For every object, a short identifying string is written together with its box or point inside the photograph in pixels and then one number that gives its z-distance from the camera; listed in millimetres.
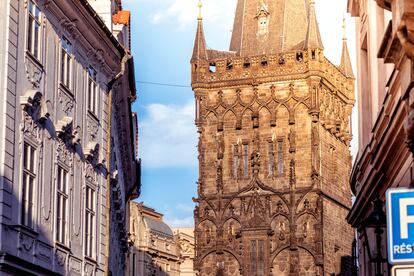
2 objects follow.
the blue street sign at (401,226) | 10312
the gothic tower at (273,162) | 74125
